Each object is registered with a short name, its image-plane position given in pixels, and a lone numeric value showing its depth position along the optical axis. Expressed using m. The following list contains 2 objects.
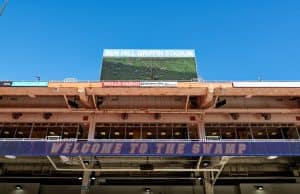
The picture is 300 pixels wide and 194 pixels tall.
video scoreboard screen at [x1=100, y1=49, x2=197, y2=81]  42.56
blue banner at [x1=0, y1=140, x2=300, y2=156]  17.53
